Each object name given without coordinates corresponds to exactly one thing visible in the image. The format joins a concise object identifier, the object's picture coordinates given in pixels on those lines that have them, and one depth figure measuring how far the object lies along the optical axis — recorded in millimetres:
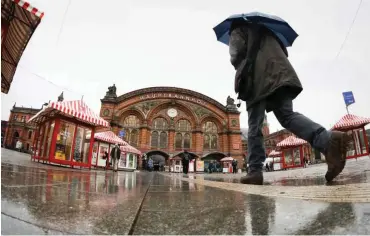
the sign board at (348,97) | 16611
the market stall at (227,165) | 28922
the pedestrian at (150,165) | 25636
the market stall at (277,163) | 21569
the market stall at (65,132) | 8930
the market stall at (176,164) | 28312
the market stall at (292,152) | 16625
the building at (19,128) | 44038
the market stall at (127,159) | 18828
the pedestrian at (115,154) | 12273
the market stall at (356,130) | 12720
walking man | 2067
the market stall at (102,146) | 14906
